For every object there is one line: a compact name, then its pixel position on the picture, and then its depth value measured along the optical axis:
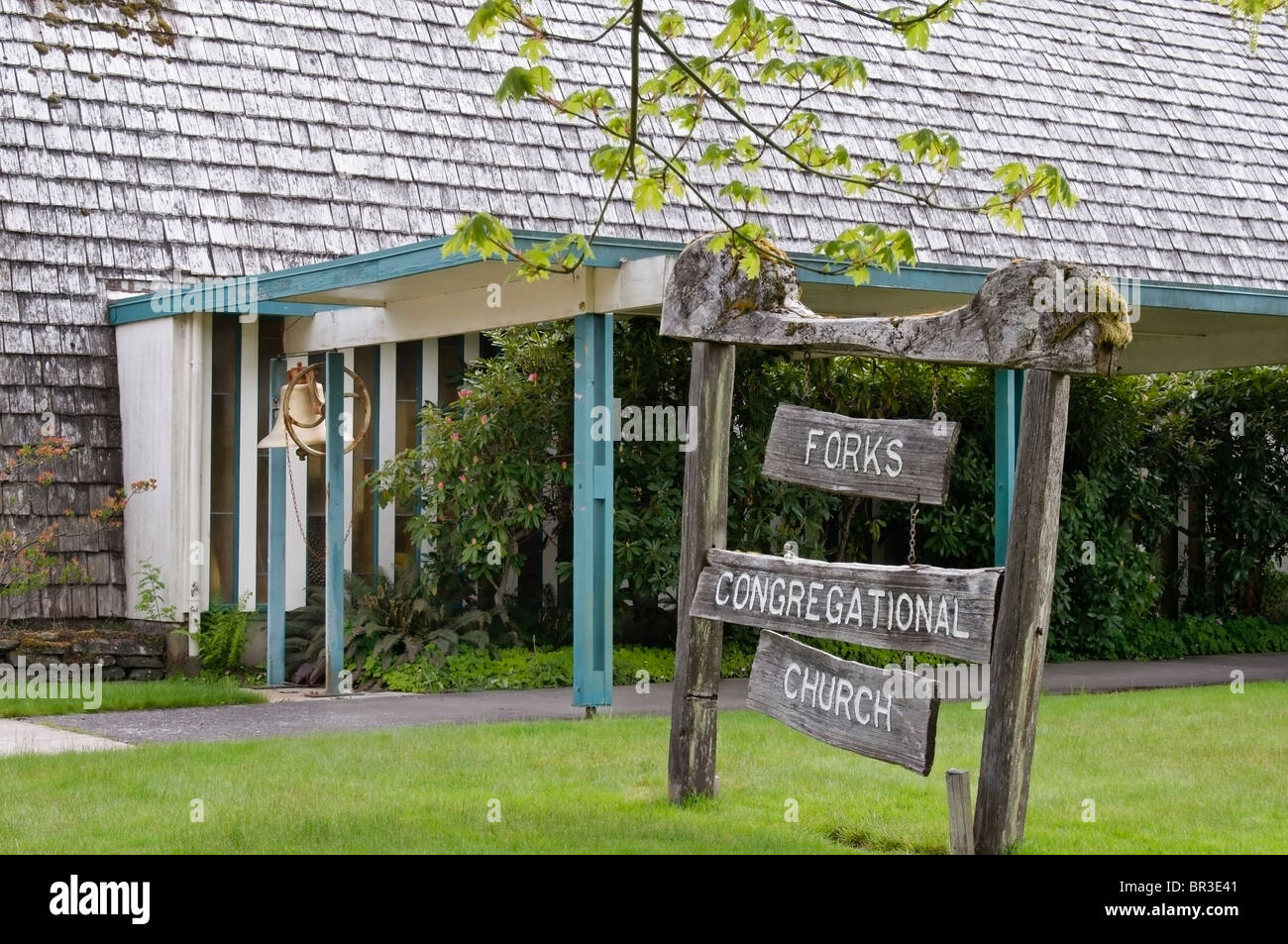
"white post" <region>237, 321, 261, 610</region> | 12.87
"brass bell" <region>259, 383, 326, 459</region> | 11.57
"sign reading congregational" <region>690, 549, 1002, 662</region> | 5.80
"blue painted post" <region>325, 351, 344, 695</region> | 11.71
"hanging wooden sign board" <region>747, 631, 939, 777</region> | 5.88
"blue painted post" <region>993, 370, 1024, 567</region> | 11.61
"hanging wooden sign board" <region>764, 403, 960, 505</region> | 6.00
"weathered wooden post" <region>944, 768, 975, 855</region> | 5.78
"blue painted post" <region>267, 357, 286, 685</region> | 12.06
